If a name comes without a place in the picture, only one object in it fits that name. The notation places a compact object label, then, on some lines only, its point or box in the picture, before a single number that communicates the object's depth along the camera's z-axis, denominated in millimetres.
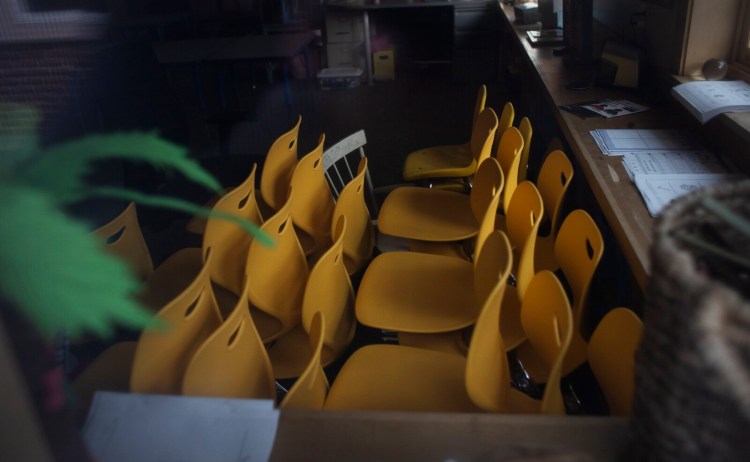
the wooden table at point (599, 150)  1522
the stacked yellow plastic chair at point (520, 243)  1508
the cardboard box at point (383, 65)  6863
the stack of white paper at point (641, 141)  2076
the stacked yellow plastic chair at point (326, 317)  1549
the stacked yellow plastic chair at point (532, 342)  1143
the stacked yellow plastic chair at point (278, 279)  1658
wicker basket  524
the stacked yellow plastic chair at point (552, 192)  1970
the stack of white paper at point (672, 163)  1866
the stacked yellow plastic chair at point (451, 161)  2848
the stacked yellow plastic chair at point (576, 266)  1473
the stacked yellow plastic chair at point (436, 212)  2160
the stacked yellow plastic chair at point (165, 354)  1075
